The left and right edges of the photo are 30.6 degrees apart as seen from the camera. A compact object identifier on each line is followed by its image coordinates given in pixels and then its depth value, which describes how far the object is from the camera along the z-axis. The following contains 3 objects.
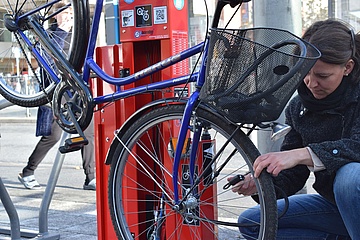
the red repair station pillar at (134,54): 3.29
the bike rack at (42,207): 4.27
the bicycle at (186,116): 2.48
